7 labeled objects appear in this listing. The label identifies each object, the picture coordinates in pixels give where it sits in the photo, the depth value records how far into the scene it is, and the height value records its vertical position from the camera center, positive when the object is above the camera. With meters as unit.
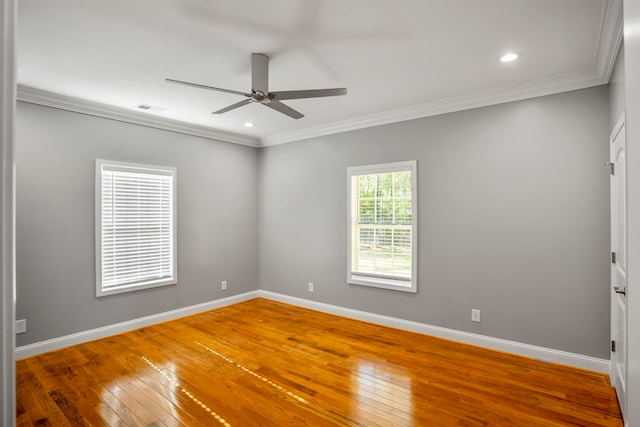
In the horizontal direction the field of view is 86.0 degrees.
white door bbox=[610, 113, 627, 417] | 2.50 -0.37
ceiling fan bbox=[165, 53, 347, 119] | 2.75 +0.99
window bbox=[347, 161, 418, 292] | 4.24 -0.18
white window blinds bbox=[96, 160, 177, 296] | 4.04 -0.18
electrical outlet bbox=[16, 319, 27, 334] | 3.43 -1.14
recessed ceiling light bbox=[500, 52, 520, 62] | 2.79 +1.28
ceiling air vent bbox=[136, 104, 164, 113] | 4.05 +1.26
